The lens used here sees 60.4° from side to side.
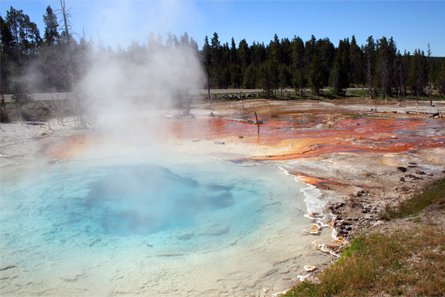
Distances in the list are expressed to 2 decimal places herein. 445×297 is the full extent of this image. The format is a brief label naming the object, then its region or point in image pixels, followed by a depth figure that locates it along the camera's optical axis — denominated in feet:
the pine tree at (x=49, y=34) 91.23
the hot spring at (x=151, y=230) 14.70
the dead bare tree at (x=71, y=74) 50.11
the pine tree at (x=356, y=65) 144.25
